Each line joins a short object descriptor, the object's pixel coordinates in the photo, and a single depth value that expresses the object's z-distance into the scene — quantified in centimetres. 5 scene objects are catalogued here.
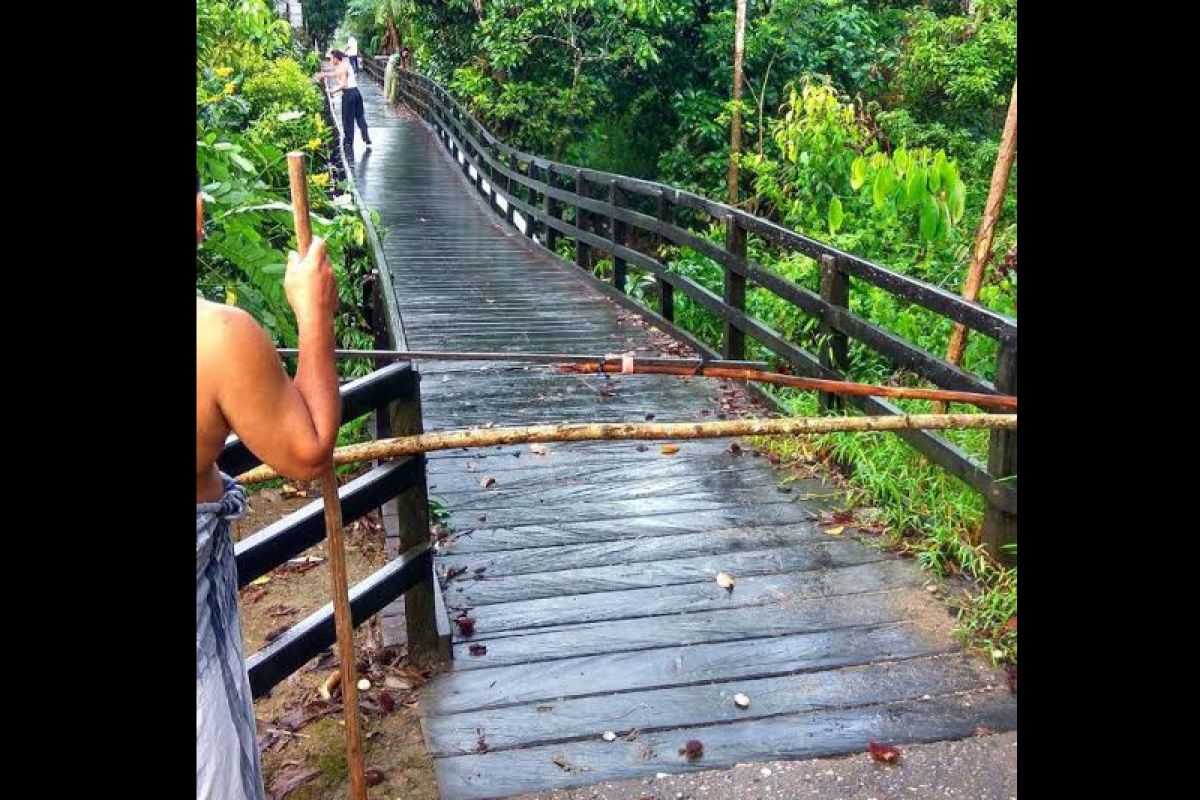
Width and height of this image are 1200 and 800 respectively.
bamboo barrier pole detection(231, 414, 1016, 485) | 358
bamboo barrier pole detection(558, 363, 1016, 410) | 377
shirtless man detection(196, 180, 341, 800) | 181
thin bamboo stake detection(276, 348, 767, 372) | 355
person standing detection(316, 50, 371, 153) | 1970
